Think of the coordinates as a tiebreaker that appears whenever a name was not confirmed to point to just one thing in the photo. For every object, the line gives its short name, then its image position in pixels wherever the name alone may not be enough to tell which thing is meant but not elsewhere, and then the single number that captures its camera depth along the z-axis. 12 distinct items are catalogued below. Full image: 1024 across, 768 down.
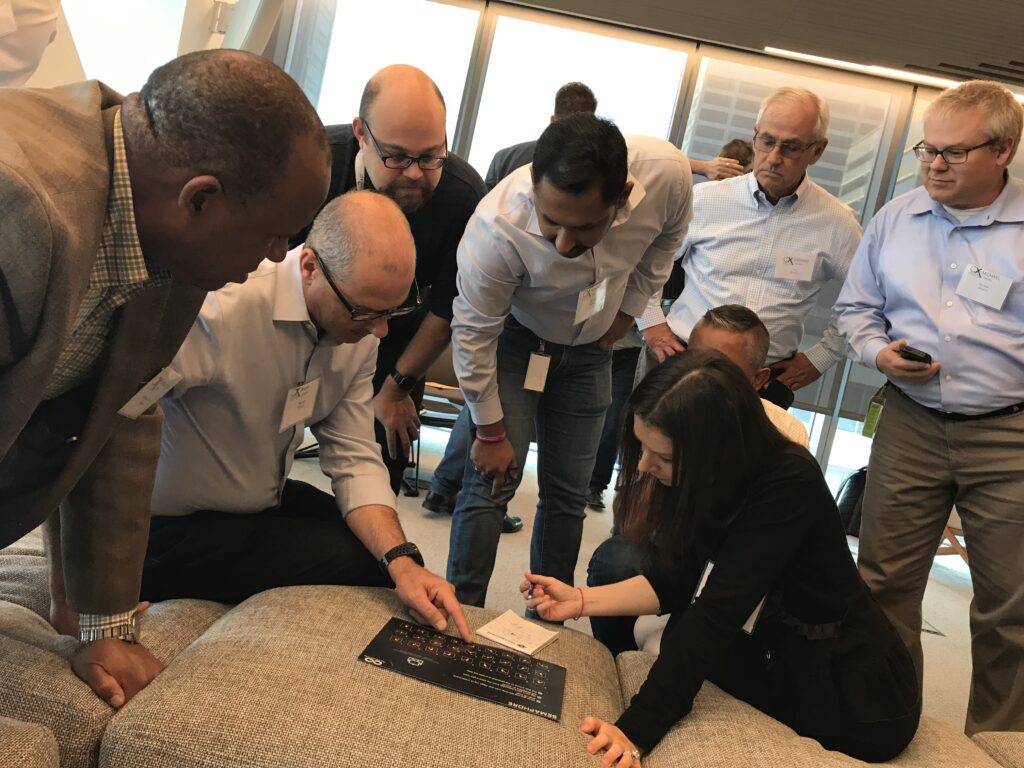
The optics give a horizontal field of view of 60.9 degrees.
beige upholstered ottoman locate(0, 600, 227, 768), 1.20
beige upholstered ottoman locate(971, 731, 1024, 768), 1.57
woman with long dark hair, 1.51
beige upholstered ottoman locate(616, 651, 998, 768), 1.38
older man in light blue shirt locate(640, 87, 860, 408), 2.78
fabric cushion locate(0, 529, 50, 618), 1.54
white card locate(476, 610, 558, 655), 1.64
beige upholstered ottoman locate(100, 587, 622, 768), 1.17
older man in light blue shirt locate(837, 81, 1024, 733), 2.13
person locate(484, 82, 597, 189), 3.39
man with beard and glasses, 2.09
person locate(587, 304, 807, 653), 2.07
